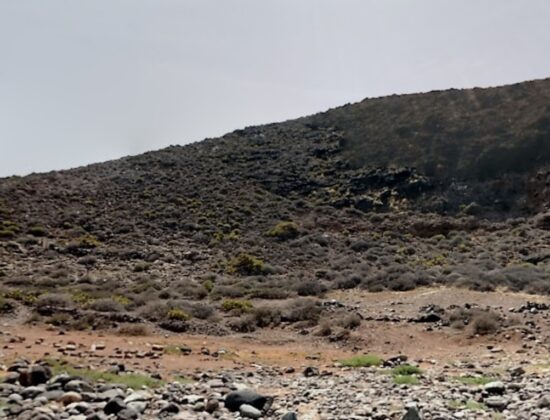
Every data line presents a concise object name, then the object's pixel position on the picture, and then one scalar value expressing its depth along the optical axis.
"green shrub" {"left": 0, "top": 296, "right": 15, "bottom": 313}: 18.05
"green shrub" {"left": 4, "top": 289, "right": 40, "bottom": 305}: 19.23
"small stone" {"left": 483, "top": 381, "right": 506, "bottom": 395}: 9.47
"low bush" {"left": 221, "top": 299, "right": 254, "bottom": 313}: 19.93
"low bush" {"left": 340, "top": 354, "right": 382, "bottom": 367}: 12.80
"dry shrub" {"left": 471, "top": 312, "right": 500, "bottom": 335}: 16.45
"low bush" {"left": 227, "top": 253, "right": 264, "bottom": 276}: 30.59
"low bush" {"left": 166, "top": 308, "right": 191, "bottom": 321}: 18.08
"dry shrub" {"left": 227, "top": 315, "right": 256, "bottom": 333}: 17.87
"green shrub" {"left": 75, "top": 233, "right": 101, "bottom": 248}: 34.70
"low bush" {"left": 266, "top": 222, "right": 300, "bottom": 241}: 39.81
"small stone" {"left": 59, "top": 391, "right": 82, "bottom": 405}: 8.34
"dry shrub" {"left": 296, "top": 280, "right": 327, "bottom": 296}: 24.86
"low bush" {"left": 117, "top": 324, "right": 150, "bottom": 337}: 16.00
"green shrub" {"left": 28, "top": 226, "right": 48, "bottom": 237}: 36.31
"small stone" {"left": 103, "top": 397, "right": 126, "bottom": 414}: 8.02
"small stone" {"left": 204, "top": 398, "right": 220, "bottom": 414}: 8.46
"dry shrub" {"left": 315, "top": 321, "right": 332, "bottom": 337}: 17.20
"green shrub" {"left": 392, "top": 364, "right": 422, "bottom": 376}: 11.42
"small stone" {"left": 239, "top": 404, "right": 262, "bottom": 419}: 8.21
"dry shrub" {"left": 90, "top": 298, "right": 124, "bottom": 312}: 18.45
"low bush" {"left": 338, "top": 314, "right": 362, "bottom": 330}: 17.89
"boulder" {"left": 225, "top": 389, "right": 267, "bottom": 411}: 8.59
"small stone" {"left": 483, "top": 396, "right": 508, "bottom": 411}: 8.62
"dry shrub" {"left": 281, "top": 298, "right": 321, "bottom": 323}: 19.05
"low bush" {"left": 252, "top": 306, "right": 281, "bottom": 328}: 18.62
